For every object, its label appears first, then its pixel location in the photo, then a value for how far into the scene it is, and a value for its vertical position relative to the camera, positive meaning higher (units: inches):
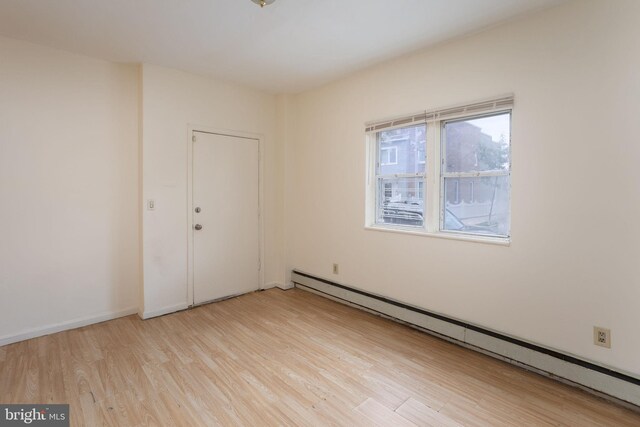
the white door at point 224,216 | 146.3 -4.7
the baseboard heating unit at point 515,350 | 80.0 -42.6
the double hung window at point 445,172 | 102.1 +13.1
